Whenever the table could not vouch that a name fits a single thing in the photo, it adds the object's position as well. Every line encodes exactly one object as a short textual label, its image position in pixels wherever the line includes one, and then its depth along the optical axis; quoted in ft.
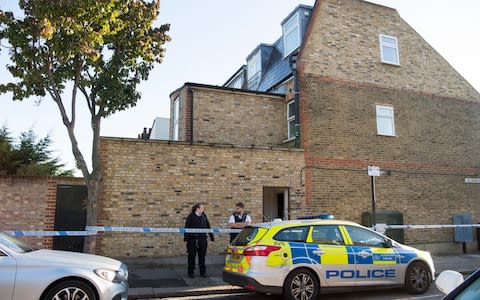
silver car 16.87
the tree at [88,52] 27.48
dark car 8.62
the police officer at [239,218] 33.62
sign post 40.04
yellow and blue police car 22.71
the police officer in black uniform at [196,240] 30.73
